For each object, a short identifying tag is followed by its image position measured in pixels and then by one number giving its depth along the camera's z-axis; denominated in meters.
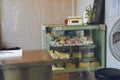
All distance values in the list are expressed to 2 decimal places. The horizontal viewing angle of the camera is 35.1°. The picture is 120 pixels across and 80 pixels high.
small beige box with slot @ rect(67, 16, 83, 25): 2.69
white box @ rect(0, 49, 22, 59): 1.20
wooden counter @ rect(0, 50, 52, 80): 1.04
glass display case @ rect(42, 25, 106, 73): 2.56
